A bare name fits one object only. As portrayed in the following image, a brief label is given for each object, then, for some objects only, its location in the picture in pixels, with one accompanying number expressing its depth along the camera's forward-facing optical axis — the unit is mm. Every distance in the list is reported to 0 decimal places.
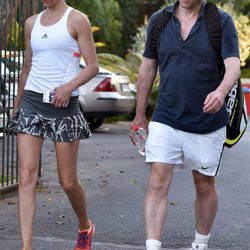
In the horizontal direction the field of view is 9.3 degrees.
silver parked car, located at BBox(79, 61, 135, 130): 32135
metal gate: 14760
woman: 9966
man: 9582
